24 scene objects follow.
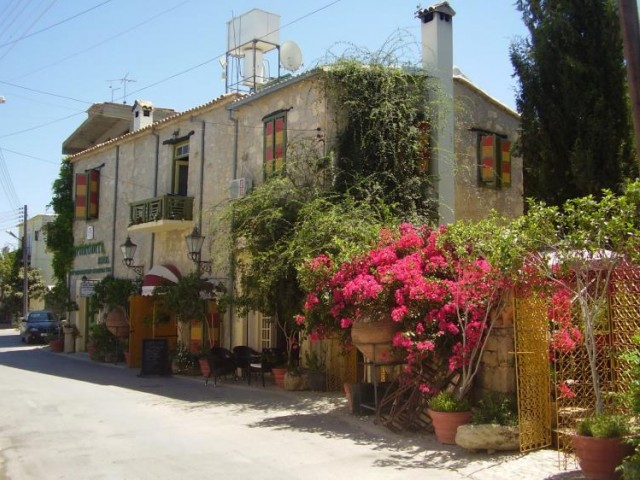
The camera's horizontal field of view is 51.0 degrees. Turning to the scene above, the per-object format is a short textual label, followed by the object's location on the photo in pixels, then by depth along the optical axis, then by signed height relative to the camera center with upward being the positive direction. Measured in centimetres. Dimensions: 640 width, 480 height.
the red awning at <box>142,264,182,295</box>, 1823 +98
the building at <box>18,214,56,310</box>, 5069 +460
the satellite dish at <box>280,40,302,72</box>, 1874 +719
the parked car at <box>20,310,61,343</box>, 3031 -70
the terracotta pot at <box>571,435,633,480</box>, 614 -128
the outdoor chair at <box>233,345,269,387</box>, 1486 -106
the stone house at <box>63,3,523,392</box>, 1570 +401
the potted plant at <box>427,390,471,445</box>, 830 -124
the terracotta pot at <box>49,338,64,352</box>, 2536 -122
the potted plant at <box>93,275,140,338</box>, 2000 +40
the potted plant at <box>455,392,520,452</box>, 764 -130
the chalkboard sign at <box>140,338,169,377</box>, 1653 -106
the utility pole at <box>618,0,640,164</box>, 594 +245
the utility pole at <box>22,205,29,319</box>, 4122 +221
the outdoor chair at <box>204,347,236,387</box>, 1441 -111
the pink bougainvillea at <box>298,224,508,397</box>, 845 +26
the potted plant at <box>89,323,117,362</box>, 2089 -94
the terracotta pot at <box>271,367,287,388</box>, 1416 -129
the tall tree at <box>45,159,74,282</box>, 2591 +339
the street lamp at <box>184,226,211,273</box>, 1752 +171
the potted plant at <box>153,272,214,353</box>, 1636 +34
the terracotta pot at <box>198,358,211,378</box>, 1502 -122
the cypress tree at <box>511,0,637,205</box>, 1381 +455
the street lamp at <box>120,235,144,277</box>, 2058 +187
